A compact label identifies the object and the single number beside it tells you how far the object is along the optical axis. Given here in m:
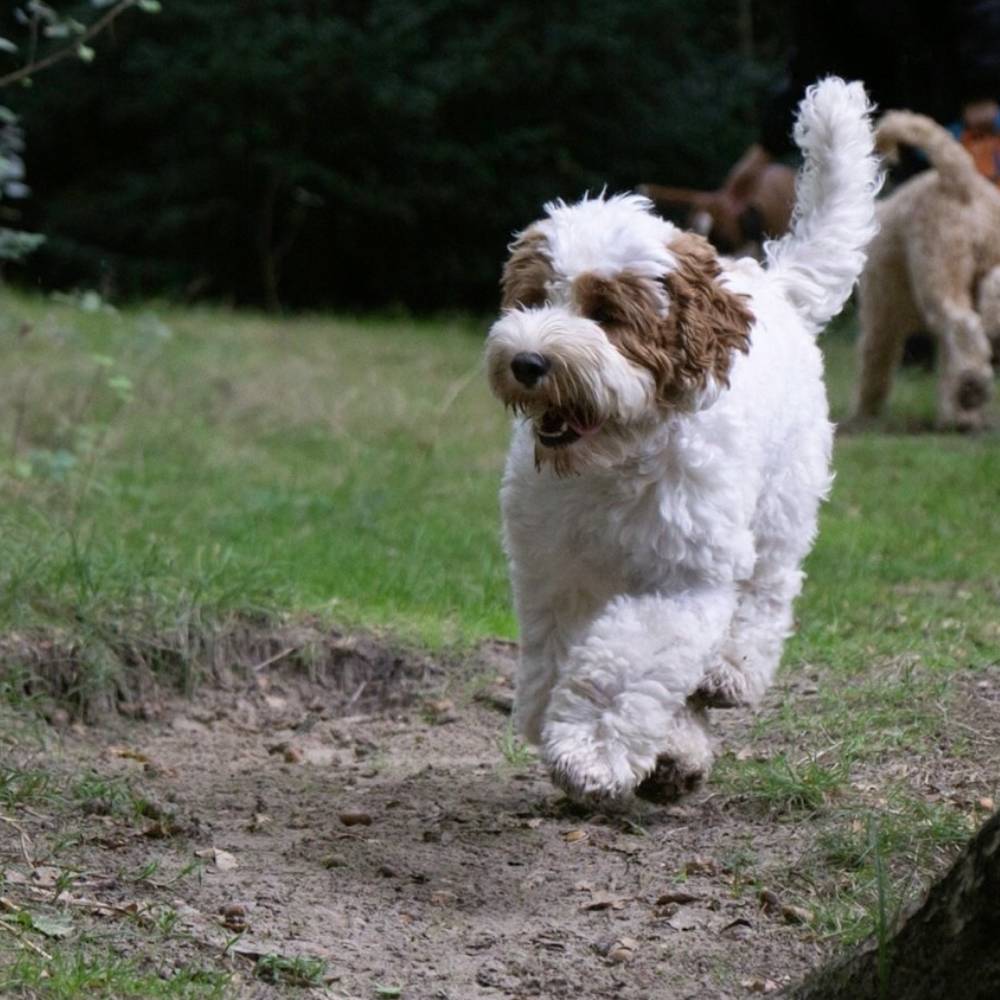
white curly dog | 8.06
